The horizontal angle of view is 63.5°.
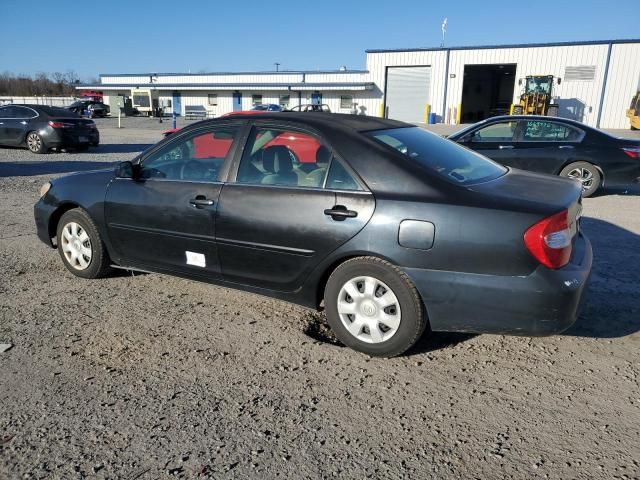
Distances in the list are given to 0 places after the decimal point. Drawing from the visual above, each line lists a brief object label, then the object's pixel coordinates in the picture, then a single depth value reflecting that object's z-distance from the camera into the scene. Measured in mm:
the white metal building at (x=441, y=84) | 35656
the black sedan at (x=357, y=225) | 3021
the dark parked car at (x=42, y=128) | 15336
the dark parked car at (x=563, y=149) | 8688
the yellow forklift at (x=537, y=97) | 32562
